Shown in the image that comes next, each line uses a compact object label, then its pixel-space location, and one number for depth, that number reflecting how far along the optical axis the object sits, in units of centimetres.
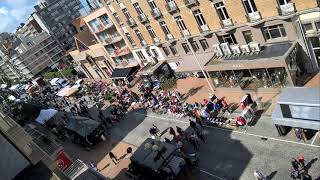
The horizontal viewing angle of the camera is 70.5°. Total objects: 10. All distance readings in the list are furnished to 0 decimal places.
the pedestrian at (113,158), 2498
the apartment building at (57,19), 8290
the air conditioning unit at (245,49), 2498
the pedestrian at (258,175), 1633
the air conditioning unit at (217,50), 2699
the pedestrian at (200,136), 2198
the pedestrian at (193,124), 2294
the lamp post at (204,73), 2764
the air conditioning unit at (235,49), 2566
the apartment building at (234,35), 2169
